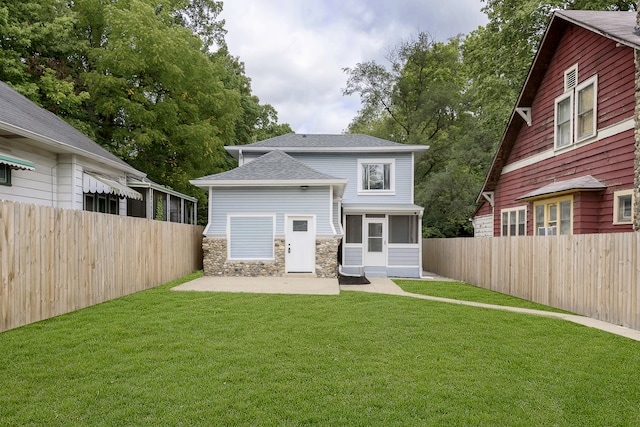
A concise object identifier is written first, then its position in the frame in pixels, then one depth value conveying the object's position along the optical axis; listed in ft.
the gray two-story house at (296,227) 45.78
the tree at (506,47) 54.39
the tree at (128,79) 54.08
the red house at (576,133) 29.94
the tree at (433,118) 77.77
